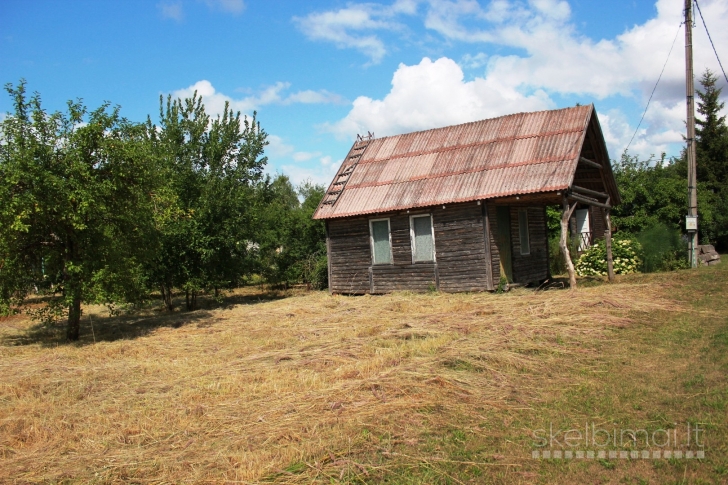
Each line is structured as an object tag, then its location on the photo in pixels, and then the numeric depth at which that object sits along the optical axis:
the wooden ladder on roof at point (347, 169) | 18.72
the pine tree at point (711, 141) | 31.94
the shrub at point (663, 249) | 18.08
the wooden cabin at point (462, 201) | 15.33
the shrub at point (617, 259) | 18.12
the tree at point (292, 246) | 21.38
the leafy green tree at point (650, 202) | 23.23
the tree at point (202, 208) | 16.31
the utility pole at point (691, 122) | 17.67
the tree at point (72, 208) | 10.50
